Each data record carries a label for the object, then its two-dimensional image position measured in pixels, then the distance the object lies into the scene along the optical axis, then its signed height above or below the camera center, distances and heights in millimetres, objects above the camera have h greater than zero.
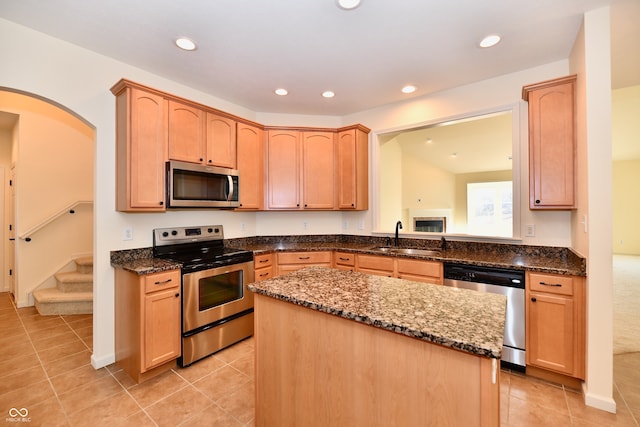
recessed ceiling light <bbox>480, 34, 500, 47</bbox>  2188 +1383
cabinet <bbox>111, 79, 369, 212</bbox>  2385 +670
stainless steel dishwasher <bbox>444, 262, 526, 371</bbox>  2248 -693
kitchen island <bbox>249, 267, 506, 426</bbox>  915 -549
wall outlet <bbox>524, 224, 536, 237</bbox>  2666 -177
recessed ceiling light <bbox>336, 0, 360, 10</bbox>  1789 +1365
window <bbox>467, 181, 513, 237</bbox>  8234 +174
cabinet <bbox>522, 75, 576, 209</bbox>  2242 +570
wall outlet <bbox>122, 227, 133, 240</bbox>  2545 -167
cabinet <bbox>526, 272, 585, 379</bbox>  2025 -841
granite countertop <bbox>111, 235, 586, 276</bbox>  2229 -408
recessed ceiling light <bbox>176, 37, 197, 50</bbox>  2203 +1381
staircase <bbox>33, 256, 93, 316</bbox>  3549 -1039
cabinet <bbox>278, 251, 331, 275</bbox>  3311 -546
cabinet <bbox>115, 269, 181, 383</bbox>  2154 -867
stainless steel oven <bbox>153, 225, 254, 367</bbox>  2424 -711
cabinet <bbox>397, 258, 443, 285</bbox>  2633 -561
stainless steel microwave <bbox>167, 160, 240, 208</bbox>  2592 +292
